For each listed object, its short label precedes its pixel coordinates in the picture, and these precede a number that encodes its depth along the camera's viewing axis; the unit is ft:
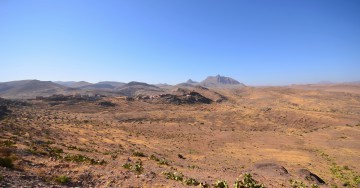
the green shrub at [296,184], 59.72
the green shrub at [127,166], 59.23
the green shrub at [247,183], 49.16
